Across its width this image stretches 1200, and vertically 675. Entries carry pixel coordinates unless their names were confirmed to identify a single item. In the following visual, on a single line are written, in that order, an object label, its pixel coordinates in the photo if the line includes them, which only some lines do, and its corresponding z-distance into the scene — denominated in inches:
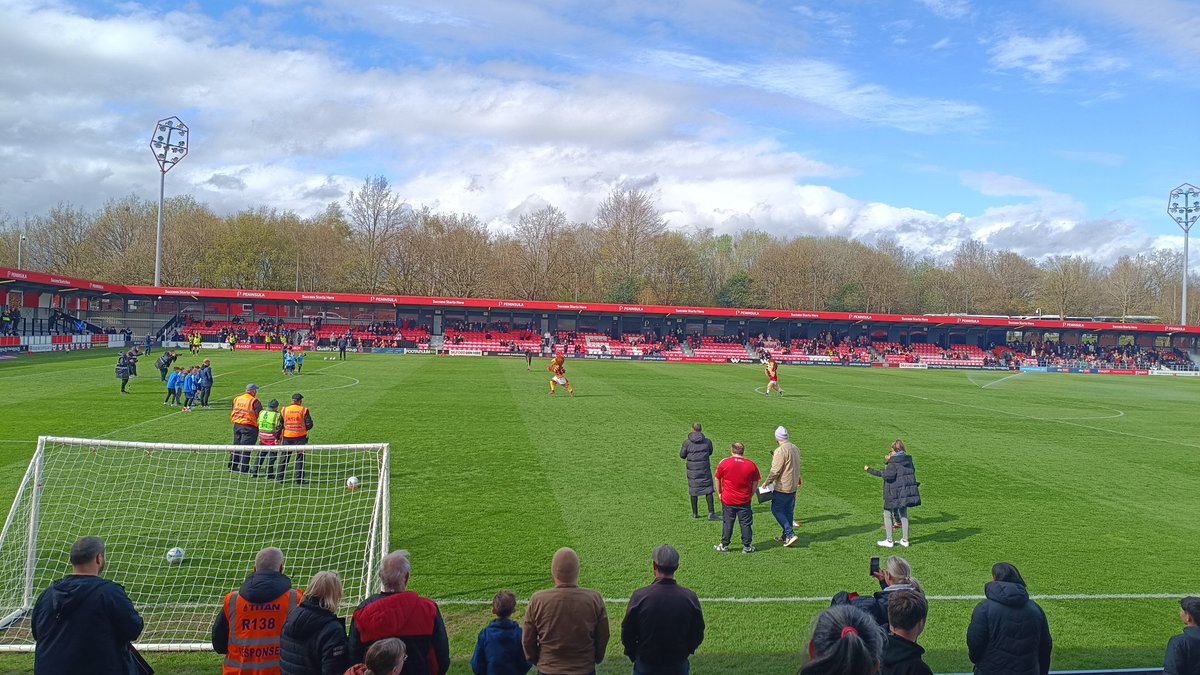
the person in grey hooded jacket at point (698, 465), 489.7
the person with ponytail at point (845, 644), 144.9
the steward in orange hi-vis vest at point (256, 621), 205.2
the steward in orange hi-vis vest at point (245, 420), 573.6
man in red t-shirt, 417.4
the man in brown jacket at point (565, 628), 203.2
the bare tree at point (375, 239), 3253.0
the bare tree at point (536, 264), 3376.0
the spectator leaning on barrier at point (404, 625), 189.8
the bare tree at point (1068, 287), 3673.7
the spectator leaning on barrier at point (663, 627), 210.7
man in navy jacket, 191.8
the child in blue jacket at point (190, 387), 903.1
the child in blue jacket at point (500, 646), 198.5
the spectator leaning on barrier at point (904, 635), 172.6
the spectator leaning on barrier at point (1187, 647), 207.6
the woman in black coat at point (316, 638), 184.7
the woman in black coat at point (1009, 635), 216.2
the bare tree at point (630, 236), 3395.7
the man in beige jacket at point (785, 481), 439.5
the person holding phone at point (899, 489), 445.1
